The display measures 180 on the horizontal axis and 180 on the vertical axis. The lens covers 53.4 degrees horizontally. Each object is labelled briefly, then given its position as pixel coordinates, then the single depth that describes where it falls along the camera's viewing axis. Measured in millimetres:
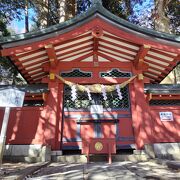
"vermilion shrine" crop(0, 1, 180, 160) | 5821
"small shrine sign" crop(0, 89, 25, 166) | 3661
